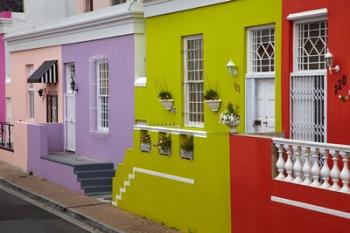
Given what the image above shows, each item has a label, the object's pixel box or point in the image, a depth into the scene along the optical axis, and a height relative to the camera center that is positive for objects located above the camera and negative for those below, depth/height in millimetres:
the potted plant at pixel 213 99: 12945 -160
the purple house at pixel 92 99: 16328 -198
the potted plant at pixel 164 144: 12258 -1027
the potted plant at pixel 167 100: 14656 -193
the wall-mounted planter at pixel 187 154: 11464 -1157
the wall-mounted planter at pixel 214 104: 12933 -264
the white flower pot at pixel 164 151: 12270 -1163
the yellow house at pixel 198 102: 11023 -221
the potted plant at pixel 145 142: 13016 -1055
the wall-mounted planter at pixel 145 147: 12984 -1149
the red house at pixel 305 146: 8352 -813
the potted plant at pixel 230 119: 10383 -466
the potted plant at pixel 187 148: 11469 -1046
